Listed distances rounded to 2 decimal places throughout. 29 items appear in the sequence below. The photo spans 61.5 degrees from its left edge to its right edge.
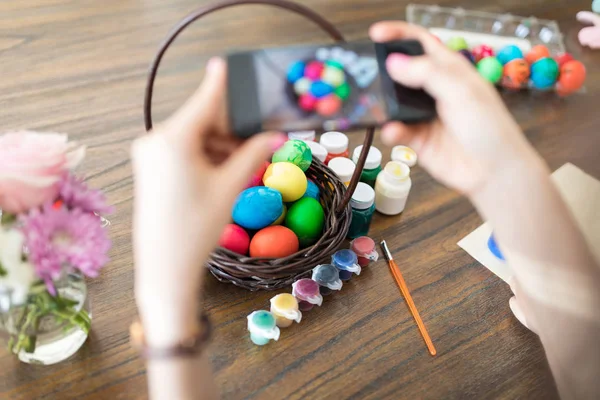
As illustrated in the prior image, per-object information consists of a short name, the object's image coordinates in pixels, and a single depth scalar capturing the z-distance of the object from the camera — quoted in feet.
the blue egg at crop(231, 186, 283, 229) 2.35
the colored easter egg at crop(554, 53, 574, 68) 3.77
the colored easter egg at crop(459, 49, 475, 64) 3.53
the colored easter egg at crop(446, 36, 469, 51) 3.77
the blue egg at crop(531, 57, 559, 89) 3.61
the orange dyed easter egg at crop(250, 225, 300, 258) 2.31
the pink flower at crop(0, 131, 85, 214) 1.60
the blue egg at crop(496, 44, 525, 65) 3.75
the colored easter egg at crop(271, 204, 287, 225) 2.47
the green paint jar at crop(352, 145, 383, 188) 2.82
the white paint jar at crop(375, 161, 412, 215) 2.70
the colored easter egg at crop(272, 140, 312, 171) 2.56
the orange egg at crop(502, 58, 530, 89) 3.61
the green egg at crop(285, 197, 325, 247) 2.43
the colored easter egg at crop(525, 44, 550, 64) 3.76
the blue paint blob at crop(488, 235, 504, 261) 2.58
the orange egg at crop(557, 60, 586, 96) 3.66
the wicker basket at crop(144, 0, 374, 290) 2.04
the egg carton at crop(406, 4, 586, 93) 4.11
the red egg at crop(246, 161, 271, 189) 2.53
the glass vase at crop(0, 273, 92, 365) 1.72
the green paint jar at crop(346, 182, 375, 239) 2.57
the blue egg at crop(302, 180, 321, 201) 2.60
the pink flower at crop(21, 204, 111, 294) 1.56
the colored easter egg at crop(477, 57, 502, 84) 3.63
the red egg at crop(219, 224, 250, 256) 2.31
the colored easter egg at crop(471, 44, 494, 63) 3.75
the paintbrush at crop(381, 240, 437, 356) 2.23
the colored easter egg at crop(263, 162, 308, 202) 2.47
